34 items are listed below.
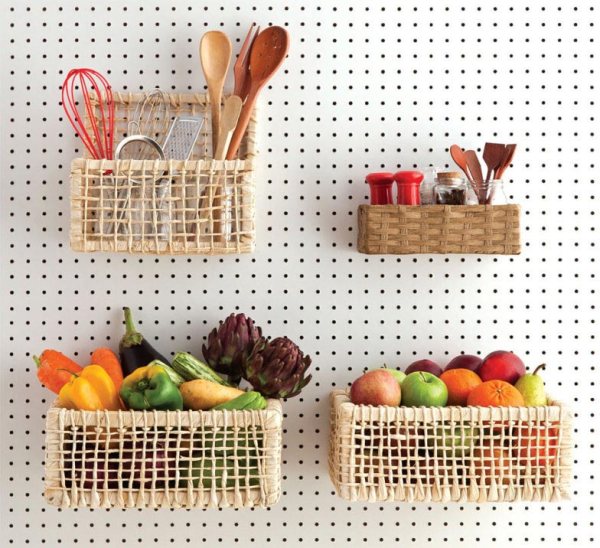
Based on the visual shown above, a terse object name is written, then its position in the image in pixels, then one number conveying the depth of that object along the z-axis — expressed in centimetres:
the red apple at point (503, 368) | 140
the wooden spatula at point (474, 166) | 143
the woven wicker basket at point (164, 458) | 128
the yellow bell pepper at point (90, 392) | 130
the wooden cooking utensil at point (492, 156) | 144
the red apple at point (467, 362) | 144
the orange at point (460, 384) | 137
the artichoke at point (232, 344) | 140
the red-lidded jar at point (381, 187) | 142
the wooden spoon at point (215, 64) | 144
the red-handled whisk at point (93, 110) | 144
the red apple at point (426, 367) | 144
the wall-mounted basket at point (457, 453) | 131
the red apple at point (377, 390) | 134
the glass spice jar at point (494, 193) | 142
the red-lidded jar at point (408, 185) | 141
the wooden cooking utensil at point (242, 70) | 146
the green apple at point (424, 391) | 133
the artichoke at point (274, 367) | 136
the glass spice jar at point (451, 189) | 141
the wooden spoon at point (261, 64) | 143
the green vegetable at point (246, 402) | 130
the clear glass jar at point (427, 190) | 144
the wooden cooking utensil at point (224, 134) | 136
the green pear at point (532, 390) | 135
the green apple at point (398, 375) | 138
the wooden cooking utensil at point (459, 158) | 144
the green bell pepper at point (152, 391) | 129
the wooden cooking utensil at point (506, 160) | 143
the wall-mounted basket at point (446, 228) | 139
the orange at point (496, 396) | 133
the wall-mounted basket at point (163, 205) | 134
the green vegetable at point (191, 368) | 136
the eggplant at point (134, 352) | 144
